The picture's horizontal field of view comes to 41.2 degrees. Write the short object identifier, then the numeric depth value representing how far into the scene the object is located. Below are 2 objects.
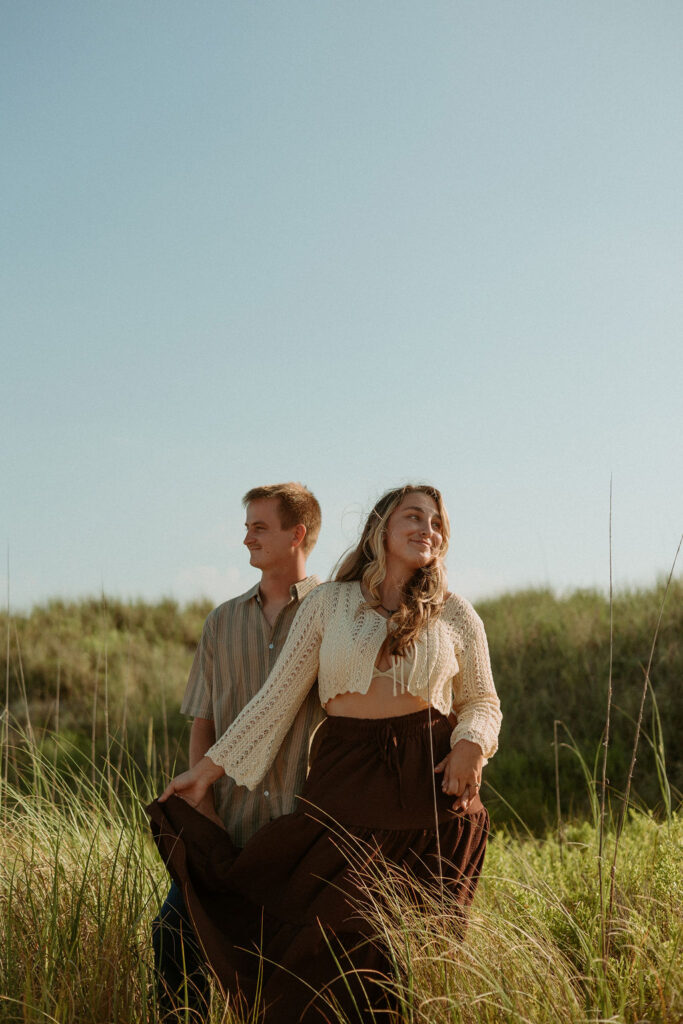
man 3.64
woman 3.14
